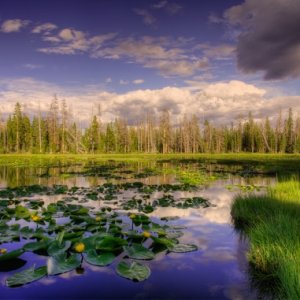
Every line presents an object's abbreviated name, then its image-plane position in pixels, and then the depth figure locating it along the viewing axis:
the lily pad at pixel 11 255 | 5.63
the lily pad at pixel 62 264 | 5.12
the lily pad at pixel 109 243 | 6.00
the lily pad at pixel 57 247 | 5.82
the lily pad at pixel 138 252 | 5.94
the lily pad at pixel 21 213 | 9.01
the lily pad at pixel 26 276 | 4.89
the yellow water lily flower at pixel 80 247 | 5.51
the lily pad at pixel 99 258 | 5.51
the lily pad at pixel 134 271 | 5.12
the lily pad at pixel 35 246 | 6.11
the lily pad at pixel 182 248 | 6.66
